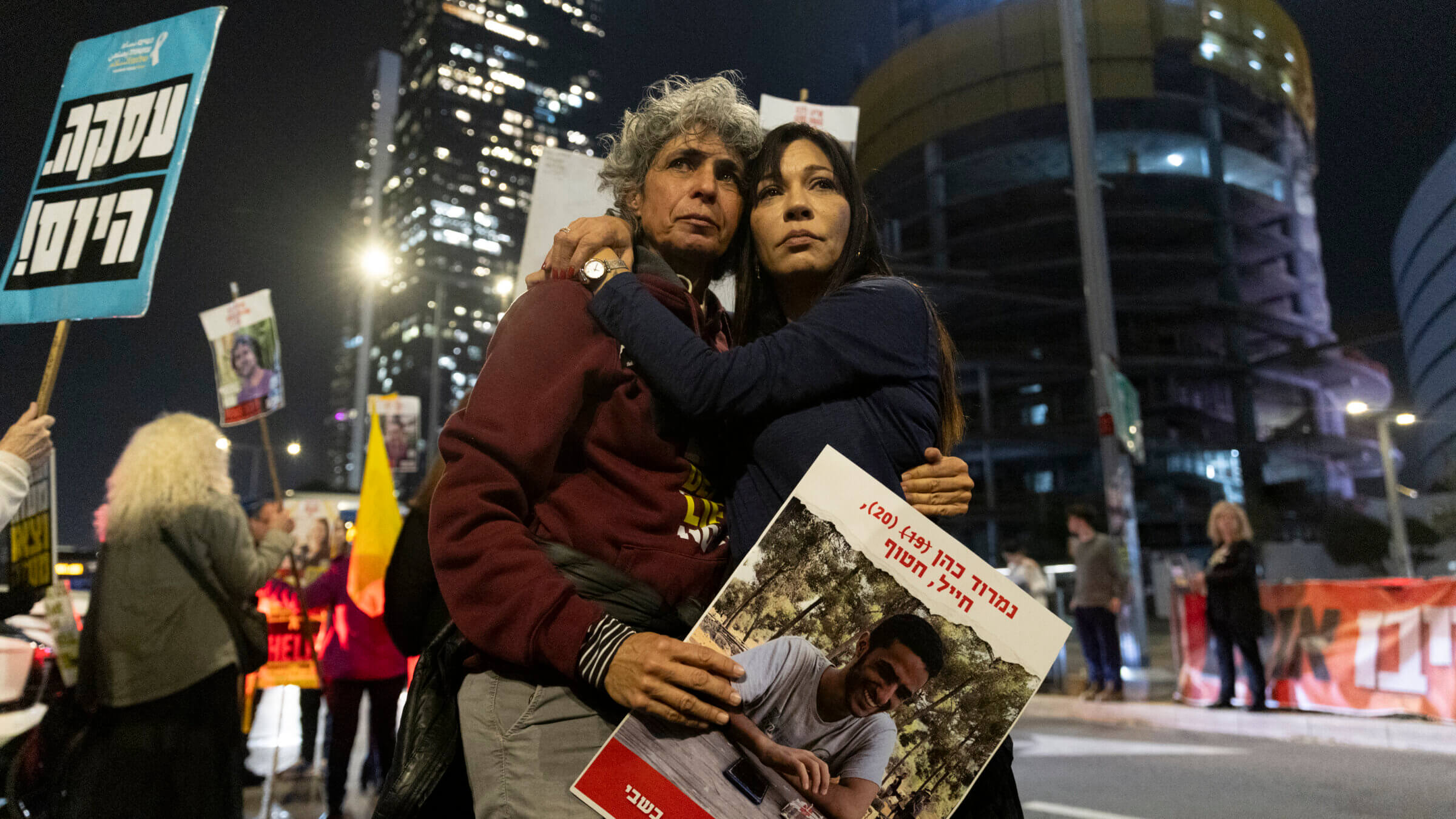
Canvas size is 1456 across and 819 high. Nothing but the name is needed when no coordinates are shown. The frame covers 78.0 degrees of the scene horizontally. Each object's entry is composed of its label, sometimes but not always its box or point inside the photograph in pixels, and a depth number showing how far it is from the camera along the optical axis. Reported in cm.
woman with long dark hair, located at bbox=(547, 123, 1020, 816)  156
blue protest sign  354
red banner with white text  759
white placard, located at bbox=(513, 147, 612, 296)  398
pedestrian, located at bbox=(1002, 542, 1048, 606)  1339
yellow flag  552
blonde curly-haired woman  353
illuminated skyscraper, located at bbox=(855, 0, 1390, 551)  5597
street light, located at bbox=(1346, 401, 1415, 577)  2383
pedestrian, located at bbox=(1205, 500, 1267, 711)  860
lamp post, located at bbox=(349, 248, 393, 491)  1969
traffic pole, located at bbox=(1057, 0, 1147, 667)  1187
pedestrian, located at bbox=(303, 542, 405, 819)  589
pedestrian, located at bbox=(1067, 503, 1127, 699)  1013
